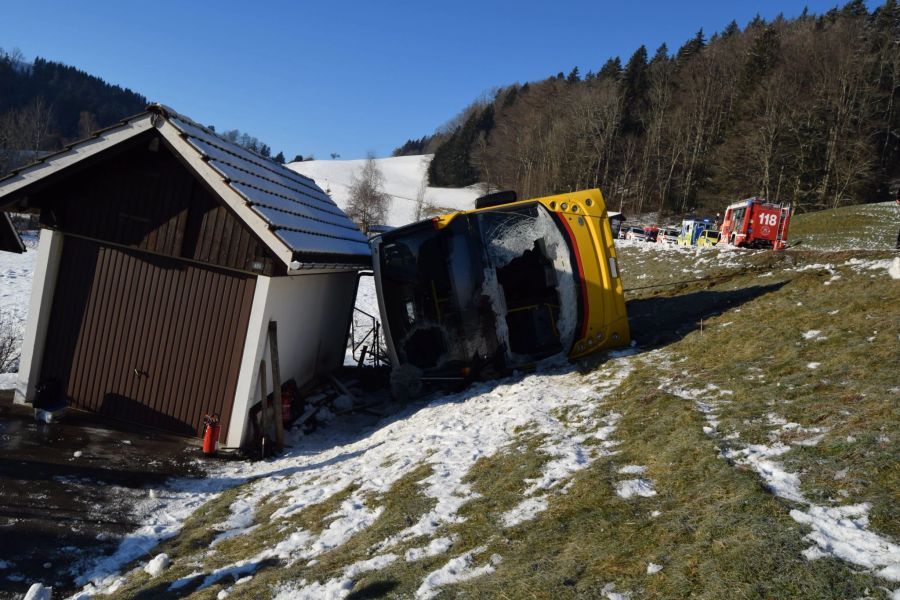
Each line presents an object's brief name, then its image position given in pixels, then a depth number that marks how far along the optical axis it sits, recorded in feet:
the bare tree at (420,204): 223.92
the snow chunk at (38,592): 13.94
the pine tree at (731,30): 241.76
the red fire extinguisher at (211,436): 25.48
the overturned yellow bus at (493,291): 29.81
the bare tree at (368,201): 201.90
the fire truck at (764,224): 76.54
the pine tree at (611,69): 259.37
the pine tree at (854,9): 200.83
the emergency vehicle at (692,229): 113.60
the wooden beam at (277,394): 26.66
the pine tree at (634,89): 214.48
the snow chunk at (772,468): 12.53
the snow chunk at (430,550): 13.34
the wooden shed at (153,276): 26.17
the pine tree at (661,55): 235.20
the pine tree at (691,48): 231.91
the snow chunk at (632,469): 15.90
